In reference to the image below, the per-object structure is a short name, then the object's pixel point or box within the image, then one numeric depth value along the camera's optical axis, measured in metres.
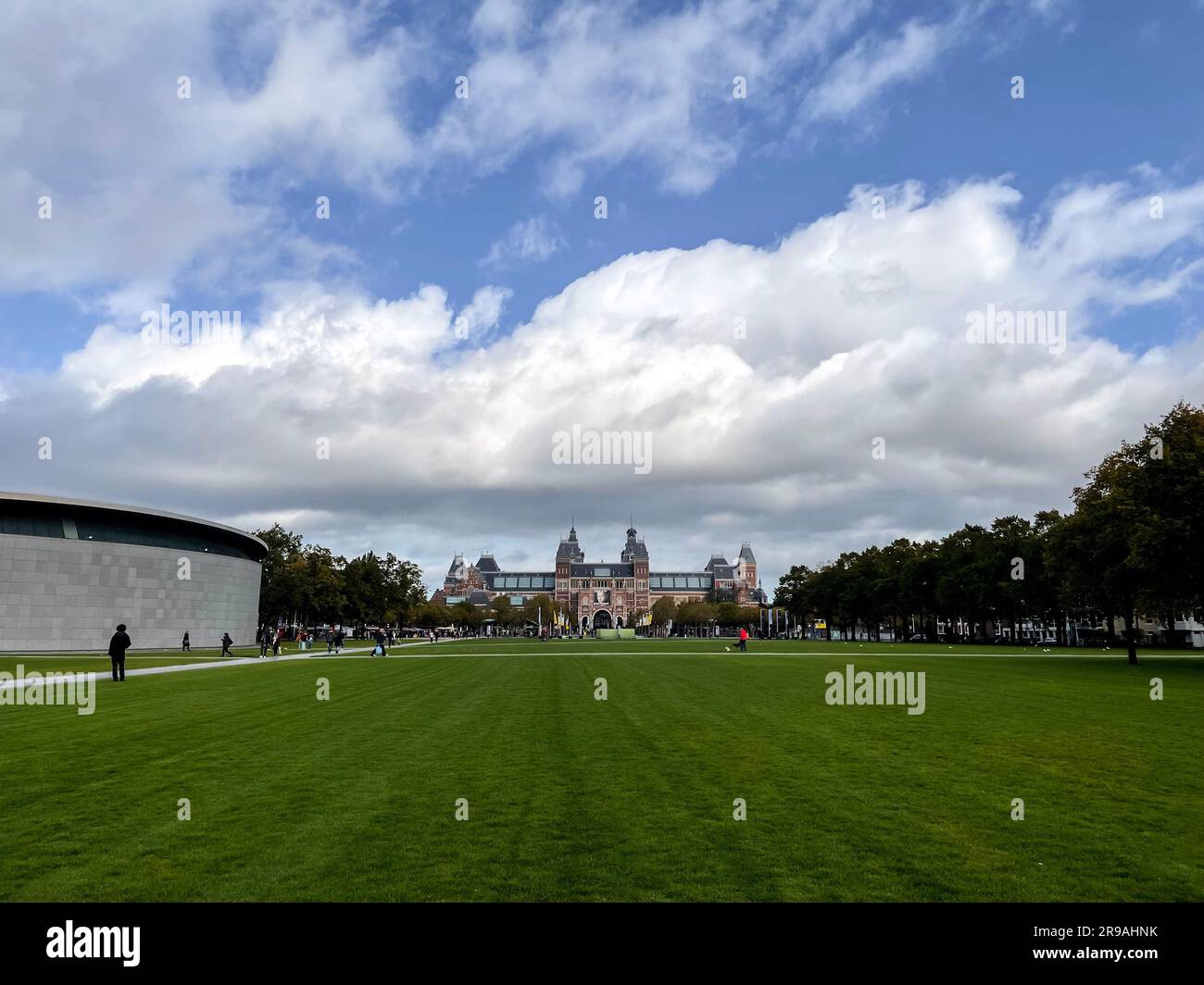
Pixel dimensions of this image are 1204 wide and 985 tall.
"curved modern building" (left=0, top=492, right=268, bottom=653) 64.12
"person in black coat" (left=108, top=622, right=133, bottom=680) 31.47
